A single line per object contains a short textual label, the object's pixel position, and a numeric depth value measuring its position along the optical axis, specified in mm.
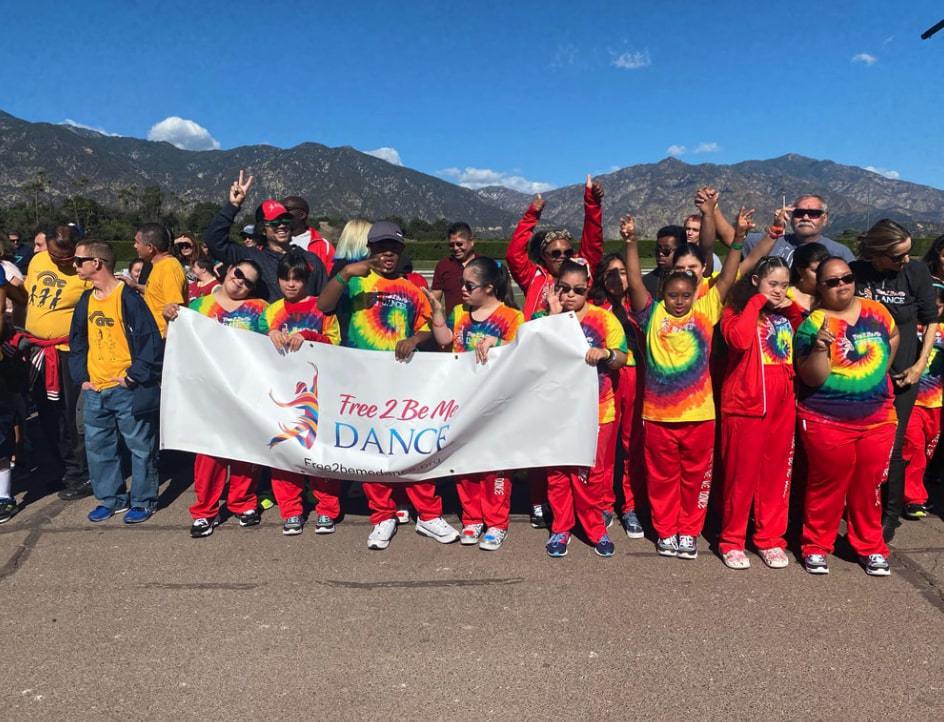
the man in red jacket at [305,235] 5720
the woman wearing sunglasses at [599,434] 4043
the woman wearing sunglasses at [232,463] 4492
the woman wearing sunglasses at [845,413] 3697
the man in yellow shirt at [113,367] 4613
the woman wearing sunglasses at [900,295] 4059
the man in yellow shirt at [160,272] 5328
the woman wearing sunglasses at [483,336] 4184
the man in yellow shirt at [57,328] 5270
